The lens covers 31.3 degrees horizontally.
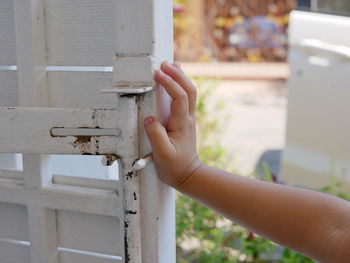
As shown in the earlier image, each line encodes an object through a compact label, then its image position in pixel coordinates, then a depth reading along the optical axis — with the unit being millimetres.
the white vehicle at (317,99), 3508
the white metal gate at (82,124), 1041
